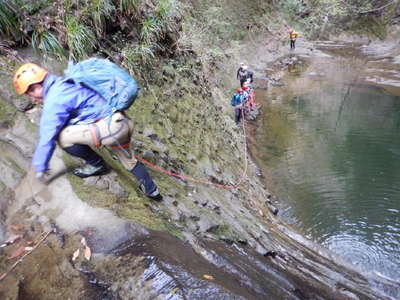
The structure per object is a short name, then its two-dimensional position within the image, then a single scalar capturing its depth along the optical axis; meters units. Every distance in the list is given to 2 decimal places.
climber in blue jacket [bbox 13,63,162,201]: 3.14
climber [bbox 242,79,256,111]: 13.40
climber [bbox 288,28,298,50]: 23.33
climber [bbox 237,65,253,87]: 14.38
